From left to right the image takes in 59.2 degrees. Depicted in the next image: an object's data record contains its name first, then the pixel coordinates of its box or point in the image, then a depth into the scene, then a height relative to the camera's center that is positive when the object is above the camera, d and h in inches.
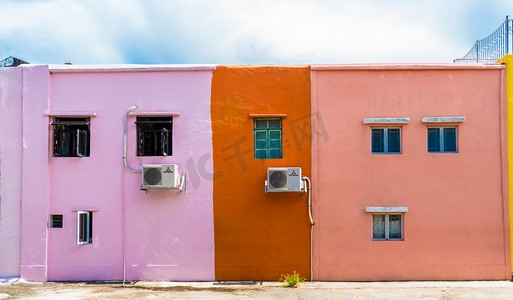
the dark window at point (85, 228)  453.4 -65.2
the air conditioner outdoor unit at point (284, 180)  432.5 -15.8
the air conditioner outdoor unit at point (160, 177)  435.8 -13.2
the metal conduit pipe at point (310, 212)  445.1 -48.4
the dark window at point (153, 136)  455.5 +27.5
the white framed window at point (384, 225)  452.8 -61.6
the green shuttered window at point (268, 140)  458.3 +23.9
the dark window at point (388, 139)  459.2 +25.1
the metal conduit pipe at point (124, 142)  450.6 +20.8
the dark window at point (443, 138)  457.4 +26.1
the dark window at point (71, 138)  457.4 +25.9
